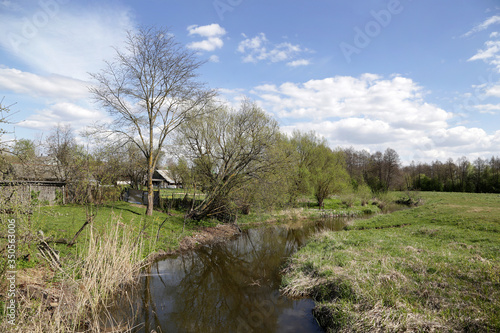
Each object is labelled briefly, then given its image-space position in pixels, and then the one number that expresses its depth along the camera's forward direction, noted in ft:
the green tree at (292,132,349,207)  100.22
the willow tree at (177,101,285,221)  55.93
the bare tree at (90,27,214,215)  54.49
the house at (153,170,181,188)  185.96
